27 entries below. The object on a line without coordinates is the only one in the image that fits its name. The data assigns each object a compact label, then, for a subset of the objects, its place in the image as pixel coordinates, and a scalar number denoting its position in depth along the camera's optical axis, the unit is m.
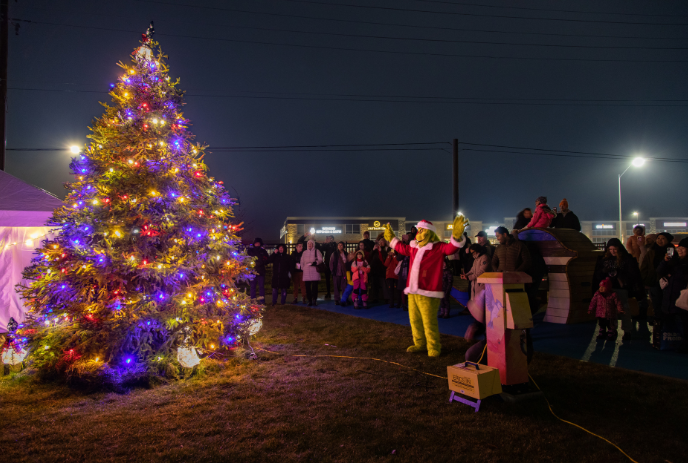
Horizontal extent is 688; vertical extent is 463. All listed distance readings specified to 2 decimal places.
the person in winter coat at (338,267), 11.73
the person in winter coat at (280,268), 11.52
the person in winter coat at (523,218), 10.34
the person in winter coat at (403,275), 9.85
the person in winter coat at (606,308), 7.01
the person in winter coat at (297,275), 12.29
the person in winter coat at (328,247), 16.55
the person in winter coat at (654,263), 8.23
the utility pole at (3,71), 11.35
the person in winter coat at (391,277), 10.98
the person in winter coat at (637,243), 9.42
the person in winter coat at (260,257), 11.47
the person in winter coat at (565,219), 9.89
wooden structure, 8.41
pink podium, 4.07
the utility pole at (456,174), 18.67
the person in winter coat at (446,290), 9.39
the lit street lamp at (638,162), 22.41
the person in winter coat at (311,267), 11.65
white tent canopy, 7.97
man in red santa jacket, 5.98
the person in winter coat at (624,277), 7.11
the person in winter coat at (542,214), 9.41
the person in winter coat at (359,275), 11.12
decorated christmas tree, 5.15
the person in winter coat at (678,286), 6.13
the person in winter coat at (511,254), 7.64
